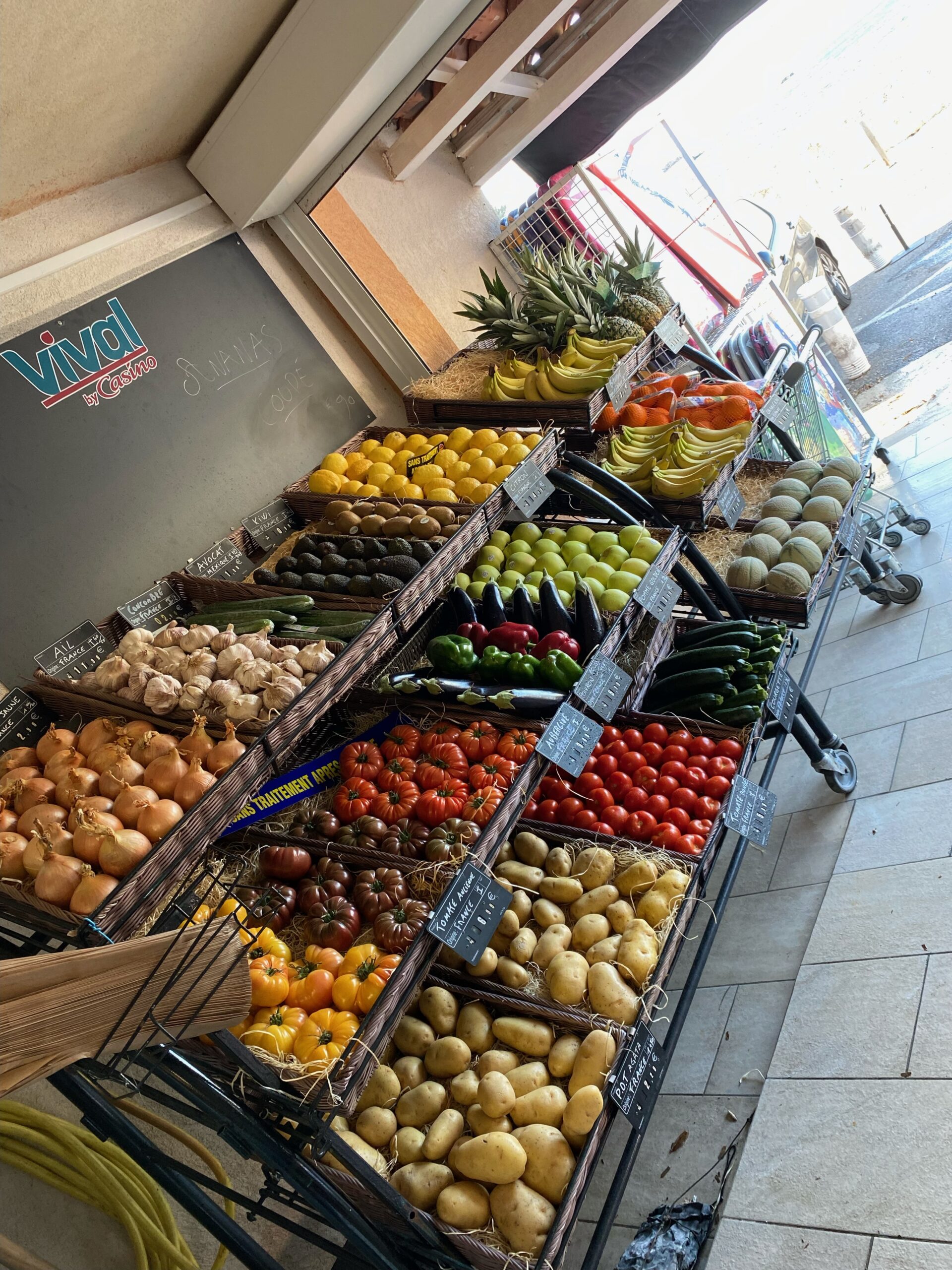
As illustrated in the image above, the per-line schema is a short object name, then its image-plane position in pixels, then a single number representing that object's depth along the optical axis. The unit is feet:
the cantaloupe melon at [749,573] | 12.37
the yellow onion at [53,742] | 8.29
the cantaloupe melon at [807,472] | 14.55
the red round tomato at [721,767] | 9.72
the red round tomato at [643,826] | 9.50
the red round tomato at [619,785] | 10.11
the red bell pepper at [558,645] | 9.97
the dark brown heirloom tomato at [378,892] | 7.95
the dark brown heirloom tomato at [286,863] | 8.58
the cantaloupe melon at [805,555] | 12.36
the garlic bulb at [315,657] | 8.52
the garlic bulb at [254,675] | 8.32
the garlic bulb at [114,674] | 8.74
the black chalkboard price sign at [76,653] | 9.68
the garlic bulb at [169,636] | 9.19
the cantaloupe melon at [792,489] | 14.01
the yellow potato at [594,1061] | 7.23
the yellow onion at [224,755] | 7.46
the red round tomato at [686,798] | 9.61
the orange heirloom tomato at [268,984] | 7.19
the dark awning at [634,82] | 17.97
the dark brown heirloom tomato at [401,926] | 7.57
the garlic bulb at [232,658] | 8.63
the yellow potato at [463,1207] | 6.63
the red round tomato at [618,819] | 9.78
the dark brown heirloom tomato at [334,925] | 7.84
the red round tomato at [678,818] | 9.50
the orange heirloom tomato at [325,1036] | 6.63
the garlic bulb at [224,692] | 8.19
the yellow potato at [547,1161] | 6.77
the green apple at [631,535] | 11.95
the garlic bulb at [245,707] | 8.04
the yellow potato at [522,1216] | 6.42
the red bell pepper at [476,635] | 10.46
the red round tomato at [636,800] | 9.83
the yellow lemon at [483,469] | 12.37
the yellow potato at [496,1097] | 7.29
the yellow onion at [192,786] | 7.01
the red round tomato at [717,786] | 9.61
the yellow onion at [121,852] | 6.45
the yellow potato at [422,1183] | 6.84
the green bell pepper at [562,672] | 9.56
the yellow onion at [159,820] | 6.73
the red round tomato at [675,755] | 10.13
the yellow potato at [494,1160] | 6.80
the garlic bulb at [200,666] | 8.67
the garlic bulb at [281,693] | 7.97
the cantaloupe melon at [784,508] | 13.61
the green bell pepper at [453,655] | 10.12
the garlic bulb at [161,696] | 8.32
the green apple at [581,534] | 12.33
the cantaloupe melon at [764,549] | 12.71
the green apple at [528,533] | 12.87
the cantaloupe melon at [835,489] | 13.71
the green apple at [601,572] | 11.56
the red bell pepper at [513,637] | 10.25
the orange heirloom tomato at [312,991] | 7.29
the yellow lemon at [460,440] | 13.48
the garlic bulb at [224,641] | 8.95
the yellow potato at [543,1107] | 7.24
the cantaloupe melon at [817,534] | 12.78
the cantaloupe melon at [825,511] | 13.23
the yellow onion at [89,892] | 6.26
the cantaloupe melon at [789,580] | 12.01
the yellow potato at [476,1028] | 7.97
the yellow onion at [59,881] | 6.42
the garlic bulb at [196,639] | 9.09
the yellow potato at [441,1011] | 8.08
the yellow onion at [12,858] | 7.01
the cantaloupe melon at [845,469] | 14.21
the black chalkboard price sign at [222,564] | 11.64
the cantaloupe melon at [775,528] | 13.10
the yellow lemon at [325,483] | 13.05
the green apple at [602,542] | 12.02
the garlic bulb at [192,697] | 8.30
